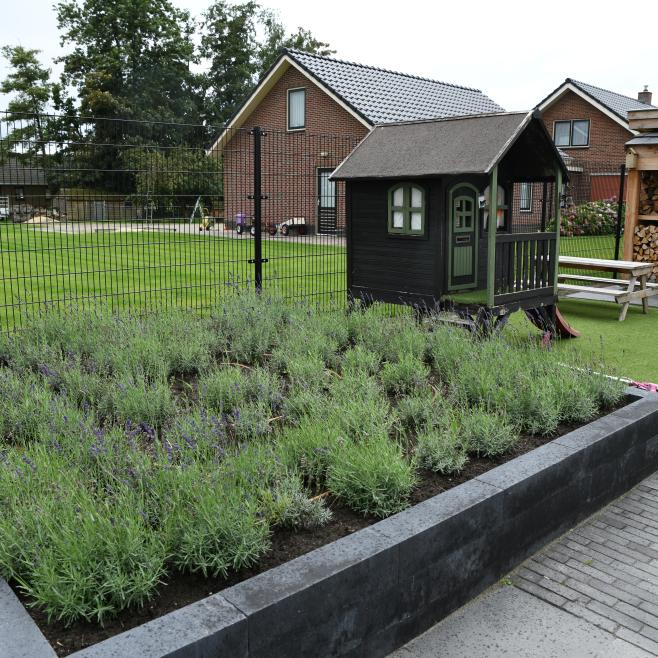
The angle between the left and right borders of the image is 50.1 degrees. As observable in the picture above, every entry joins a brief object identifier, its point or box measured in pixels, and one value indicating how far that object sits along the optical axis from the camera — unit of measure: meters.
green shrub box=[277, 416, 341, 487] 3.50
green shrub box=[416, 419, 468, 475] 3.63
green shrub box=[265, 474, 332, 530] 3.01
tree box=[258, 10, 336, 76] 57.00
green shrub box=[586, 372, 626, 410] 4.74
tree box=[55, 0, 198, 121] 49.88
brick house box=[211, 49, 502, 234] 23.27
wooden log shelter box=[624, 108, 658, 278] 12.23
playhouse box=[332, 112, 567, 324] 7.33
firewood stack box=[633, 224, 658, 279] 12.59
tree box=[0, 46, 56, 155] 48.78
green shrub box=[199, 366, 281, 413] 4.45
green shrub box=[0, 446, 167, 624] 2.40
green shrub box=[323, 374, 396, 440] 3.87
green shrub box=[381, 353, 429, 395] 4.98
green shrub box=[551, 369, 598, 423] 4.43
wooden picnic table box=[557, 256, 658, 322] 10.12
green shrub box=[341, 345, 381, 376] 5.17
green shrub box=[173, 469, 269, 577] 2.66
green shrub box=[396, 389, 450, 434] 4.23
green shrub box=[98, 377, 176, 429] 4.13
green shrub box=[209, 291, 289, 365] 5.77
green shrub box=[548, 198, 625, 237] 23.55
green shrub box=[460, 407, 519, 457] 3.89
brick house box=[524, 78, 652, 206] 31.33
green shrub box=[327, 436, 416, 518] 3.19
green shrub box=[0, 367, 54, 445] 3.88
